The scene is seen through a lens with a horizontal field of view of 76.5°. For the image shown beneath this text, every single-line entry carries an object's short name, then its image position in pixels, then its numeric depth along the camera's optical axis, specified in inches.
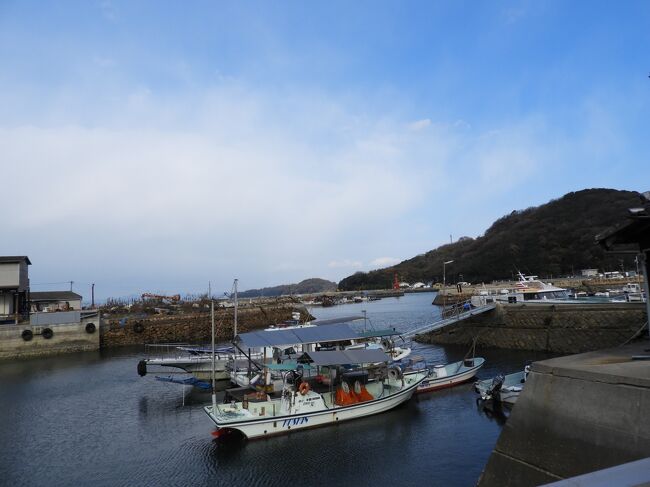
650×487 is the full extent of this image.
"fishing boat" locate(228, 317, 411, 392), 796.6
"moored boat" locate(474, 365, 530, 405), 745.0
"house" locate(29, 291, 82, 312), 2138.9
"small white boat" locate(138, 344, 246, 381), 1086.4
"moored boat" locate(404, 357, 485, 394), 903.1
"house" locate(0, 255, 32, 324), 1632.6
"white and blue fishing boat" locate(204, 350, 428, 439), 663.1
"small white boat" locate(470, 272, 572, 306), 1515.7
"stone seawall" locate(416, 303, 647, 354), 1066.7
